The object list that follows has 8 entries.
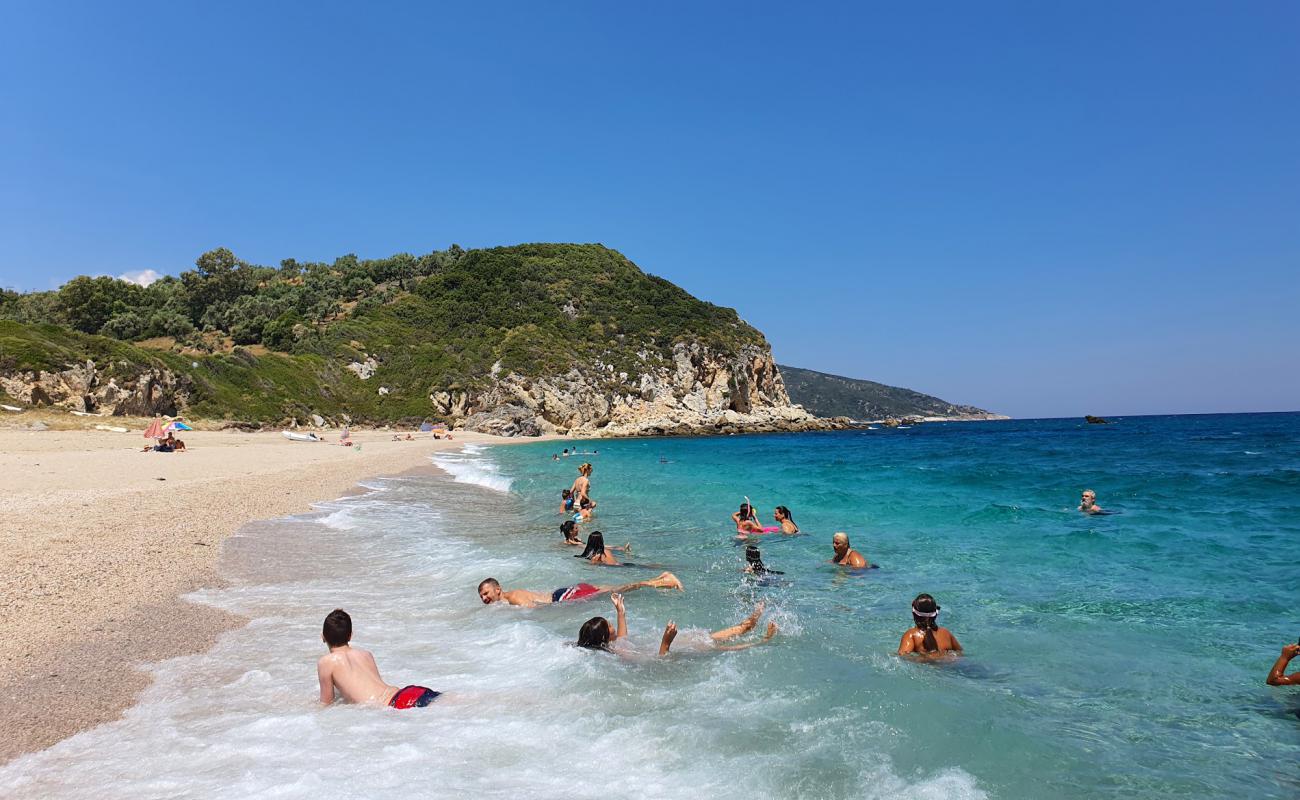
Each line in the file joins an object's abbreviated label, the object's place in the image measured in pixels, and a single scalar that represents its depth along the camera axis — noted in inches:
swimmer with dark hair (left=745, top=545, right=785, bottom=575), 382.6
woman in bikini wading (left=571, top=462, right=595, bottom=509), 602.5
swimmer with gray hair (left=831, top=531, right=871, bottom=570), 405.4
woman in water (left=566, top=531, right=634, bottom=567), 412.8
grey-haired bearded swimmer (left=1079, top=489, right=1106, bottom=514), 607.4
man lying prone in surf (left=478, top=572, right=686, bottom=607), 312.5
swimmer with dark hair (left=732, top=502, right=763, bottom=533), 522.3
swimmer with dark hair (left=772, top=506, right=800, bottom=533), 523.5
